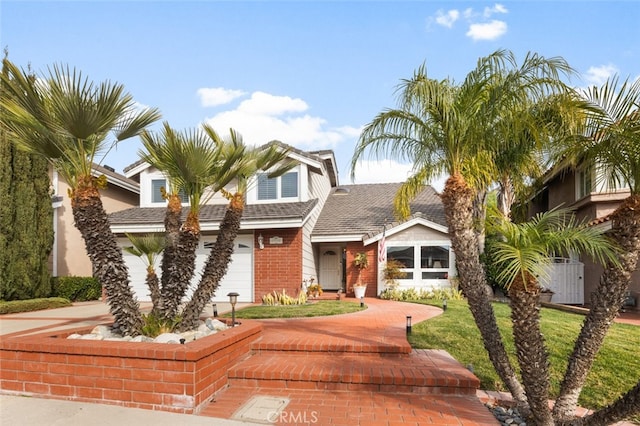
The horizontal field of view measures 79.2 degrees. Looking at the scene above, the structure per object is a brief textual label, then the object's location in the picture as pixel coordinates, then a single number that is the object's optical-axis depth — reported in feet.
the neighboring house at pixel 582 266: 43.73
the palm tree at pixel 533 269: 12.69
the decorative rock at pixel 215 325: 21.03
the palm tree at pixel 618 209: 13.03
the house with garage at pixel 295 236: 47.88
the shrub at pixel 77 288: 49.47
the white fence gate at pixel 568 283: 47.55
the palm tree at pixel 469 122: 15.12
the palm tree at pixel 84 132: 14.70
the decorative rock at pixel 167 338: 16.83
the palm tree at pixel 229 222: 19.16
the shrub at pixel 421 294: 48.83
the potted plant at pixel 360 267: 51.35
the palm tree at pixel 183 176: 17.65
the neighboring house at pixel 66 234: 52.49
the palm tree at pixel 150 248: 20.80
